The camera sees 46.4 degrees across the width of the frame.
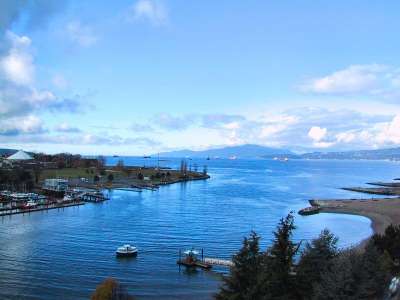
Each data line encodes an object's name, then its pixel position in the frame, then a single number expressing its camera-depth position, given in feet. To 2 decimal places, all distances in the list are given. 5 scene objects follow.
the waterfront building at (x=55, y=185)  331.69
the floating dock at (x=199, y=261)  136.98
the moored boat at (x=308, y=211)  260.21
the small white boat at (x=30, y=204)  250.57
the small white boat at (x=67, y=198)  290.66
